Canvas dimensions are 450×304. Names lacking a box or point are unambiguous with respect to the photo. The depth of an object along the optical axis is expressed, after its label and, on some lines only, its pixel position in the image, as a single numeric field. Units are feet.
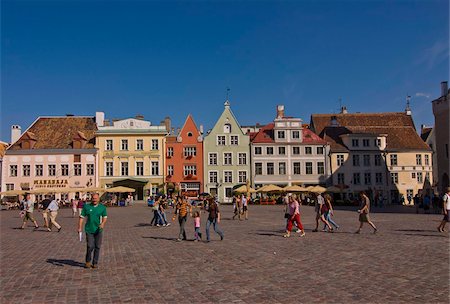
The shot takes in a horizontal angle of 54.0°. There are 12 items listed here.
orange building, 174.40
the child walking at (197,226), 47.80
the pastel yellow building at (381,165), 174.29
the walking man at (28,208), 64.53
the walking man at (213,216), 48.15
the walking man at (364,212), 52.70
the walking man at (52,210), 62.22
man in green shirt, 32.20
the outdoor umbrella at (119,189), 144.94
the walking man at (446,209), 52.74
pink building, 169.68
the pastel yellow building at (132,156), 173.17
